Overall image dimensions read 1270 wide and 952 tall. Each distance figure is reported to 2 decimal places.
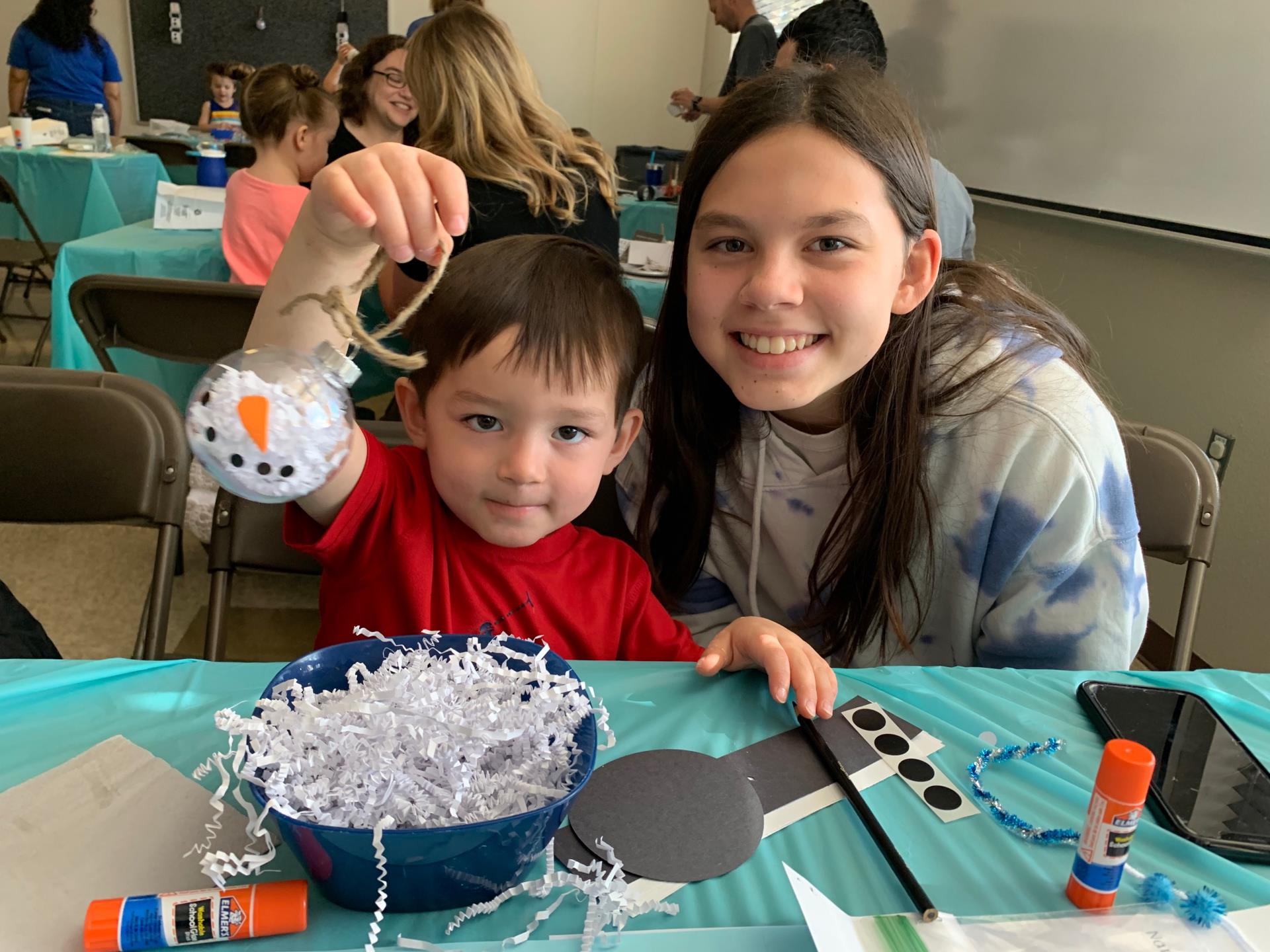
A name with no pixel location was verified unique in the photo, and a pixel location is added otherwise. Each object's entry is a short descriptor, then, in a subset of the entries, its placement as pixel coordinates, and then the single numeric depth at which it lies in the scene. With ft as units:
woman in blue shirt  17.81
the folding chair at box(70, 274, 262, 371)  5.77
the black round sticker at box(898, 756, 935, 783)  2.33
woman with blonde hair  6.93
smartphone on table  2.19
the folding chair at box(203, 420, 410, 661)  3.72
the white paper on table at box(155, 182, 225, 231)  9.31
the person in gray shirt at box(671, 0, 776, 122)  14.32
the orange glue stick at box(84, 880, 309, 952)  1.62
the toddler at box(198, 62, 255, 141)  18.75
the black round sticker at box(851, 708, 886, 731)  2.52
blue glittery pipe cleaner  1.87
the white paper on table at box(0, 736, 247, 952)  1.71
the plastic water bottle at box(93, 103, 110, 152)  13.87
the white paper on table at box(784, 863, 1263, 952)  1.77
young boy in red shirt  3.03
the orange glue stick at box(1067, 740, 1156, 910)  1.79
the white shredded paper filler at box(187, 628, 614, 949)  1.74
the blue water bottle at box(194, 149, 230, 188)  11.75
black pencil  1.88
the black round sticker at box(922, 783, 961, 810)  2.23
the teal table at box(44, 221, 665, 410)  8.27
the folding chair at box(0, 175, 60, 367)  12.37
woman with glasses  10.19
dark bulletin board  22.31
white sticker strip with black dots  2.23
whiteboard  7.23
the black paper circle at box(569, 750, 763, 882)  1.97
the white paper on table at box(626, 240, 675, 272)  9.15
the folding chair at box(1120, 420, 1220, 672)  4.43
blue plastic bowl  1.64
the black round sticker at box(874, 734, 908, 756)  2.42
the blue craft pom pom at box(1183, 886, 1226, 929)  1.86
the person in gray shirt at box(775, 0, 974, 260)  8.23
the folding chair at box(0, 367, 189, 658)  3.72
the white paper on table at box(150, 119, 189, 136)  19.19
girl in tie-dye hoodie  3.28
